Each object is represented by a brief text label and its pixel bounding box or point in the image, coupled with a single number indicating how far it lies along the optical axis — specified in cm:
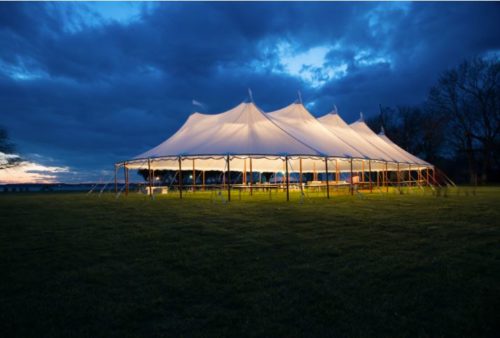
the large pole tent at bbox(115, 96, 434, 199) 1283
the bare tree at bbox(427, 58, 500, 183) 2955
